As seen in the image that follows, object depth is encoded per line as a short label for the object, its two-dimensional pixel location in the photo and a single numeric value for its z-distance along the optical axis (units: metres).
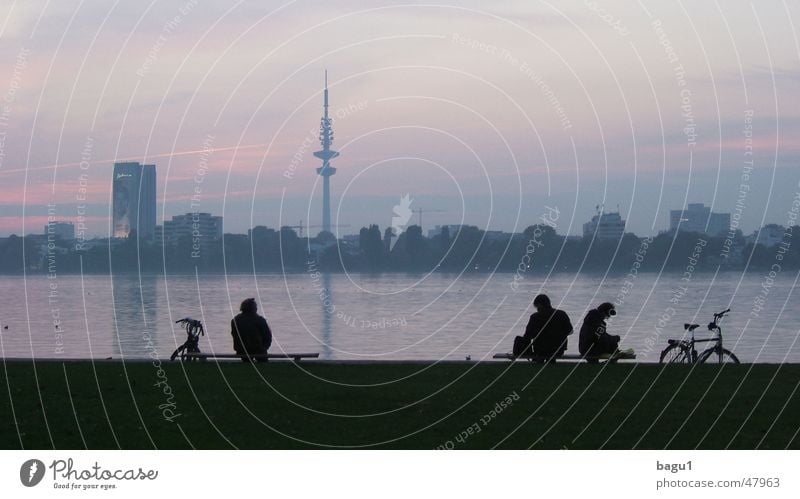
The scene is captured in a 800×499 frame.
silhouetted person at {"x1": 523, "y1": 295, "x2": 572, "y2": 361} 21.08
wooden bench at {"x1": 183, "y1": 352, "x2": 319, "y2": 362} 20.91
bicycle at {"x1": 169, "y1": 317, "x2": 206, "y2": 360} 25.59
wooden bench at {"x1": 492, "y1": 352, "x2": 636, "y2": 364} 20.58
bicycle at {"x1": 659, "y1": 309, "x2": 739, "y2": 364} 22.83
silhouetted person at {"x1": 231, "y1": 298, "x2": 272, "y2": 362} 21.69
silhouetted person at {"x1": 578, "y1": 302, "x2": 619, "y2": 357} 21.25
